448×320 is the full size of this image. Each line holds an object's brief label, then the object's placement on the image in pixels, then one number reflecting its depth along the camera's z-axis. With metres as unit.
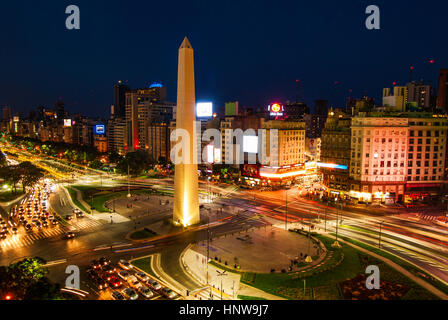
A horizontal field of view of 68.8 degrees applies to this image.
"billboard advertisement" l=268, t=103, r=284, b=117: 102.81
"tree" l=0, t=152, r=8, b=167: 101.93
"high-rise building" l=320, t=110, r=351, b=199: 78.69
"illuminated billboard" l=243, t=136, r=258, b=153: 100.06
